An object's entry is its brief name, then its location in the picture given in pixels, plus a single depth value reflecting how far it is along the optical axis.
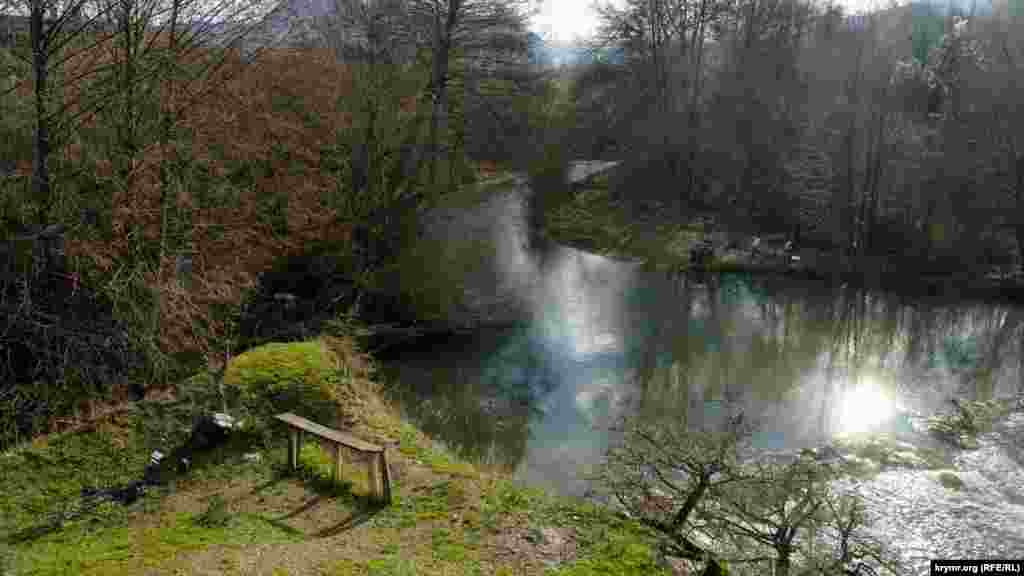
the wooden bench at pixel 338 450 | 6.85
